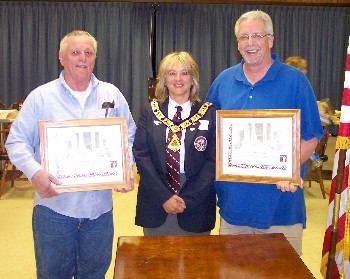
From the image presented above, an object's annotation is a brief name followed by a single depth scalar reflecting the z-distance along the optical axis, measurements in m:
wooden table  1.72
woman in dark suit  2.50
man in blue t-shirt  2.45
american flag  2.52
